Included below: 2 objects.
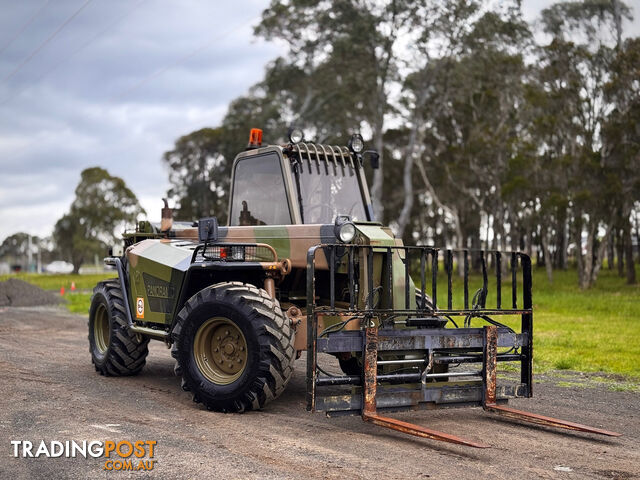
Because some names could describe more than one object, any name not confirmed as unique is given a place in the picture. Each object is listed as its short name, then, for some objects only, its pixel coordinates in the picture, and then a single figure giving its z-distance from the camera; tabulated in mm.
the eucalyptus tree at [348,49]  39281
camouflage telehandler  7230
